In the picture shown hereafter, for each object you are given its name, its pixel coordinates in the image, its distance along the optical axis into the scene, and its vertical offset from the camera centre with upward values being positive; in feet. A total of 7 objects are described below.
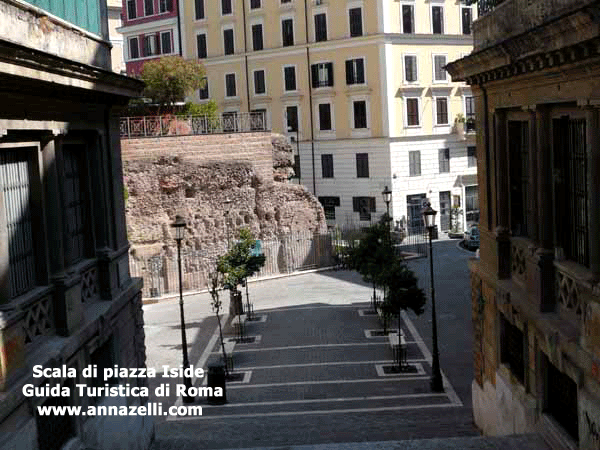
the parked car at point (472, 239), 142.14 -12.53
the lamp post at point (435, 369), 66.64 -15.61
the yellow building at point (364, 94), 161.17 +14.34
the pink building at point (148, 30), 190.08 +32.83
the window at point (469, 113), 168.96 +9.65
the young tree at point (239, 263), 85.92 -8.89
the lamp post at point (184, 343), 67.82 -13.16
